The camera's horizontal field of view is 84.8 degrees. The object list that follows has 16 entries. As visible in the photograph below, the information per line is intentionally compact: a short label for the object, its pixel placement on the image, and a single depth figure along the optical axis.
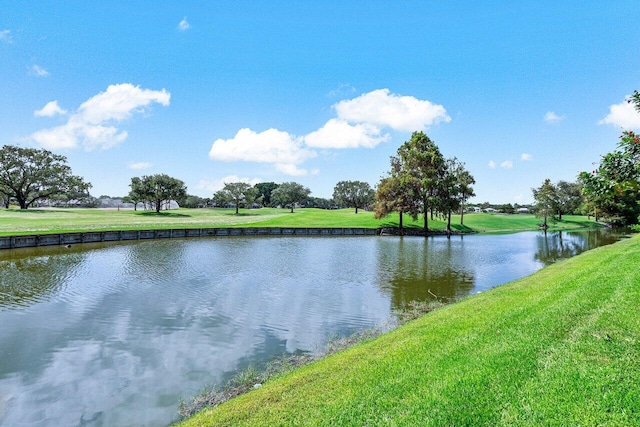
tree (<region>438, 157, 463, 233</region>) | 54.35
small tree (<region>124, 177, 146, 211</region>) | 93.68
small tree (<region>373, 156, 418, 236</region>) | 56.00
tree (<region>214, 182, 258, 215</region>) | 110.94
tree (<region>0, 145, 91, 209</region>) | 76.31
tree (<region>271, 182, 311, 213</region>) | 125.50
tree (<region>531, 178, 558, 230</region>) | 66.81
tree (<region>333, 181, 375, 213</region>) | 127.25
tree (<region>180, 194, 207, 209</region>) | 150.43
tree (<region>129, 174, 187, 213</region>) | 94.06
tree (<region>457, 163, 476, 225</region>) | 60.69
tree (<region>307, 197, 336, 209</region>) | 178.75
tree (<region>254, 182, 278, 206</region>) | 163.75
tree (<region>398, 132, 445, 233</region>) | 54.50
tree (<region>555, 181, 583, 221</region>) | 93.88
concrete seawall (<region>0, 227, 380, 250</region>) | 34.50
